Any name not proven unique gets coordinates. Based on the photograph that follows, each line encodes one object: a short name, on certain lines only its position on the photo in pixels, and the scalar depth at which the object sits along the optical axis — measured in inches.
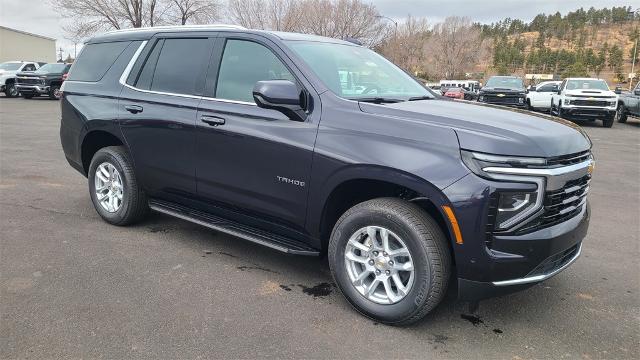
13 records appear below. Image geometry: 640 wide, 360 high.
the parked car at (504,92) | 876.6
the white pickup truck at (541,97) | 895.1
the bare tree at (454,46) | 2864.2
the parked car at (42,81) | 973.8
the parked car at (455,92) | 1081.2
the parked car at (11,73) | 1027.3
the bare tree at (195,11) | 1556.3
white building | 2167.8
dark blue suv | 113.3
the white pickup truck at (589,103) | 717.9
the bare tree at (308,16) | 1672.0
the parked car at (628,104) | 759.3
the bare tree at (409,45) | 2005.4
